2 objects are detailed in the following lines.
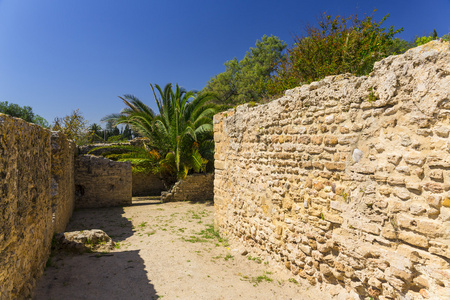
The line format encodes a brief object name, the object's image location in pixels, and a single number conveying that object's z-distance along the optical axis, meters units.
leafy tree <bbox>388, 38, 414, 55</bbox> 11.02
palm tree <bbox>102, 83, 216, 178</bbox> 12.19
